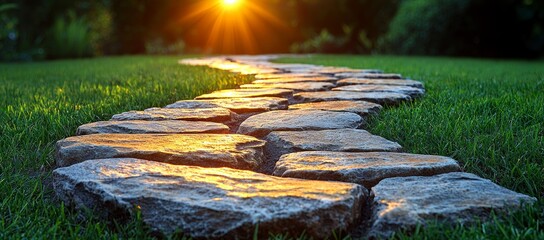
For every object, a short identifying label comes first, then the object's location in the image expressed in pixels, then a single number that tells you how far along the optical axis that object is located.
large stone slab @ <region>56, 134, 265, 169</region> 1.74
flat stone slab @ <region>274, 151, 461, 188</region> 1.62
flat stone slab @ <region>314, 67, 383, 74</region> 4.64
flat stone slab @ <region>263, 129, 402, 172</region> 1.90
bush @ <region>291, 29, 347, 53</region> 12.61
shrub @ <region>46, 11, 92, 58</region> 9.09
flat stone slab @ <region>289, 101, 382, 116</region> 2.52
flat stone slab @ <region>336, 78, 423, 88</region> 3.56
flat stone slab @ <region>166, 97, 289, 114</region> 2.61
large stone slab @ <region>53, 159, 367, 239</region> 1.32
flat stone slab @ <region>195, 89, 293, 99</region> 3.04
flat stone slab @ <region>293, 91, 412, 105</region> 2.82
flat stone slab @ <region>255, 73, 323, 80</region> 4.14
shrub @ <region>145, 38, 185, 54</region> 12.38
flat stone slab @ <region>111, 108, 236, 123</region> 2.40
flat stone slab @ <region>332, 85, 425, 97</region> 3.11
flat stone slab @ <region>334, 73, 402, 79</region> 4.17
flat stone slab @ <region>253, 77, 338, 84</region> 3.76
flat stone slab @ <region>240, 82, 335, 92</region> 3.35
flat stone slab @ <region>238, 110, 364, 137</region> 2.19
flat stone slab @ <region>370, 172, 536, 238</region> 1.34
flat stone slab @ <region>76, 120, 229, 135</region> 2.12
